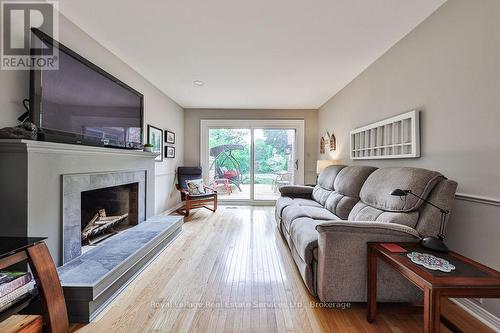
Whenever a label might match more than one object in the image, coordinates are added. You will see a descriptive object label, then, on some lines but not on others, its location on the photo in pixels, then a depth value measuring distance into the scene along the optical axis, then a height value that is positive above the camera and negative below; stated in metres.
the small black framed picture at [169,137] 4.22 +0.58
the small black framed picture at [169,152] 4.26 +0.28
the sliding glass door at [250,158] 5.36 +0.20
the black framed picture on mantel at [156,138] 3.52 +0.46
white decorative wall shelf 2.12 +0.34
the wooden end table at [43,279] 1.15 -0.66
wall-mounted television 1.65 +0.57
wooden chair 4.25 -0.59
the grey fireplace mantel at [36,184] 1.45 -0.14
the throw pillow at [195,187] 4.47 -0.45
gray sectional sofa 1.55 -0.51
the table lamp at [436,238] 1.40 -0.48
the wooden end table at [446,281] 1.01 -0.55
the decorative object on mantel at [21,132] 1.40 +0.21
